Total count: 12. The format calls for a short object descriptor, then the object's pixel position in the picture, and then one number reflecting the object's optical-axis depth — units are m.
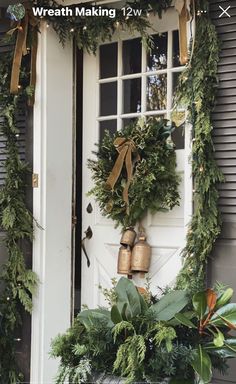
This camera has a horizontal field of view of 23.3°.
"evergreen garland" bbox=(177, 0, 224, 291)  2.94
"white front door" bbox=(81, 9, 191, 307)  3.34
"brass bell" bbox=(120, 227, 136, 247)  3.40
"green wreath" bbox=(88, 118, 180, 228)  3.26
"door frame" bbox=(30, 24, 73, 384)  3.54
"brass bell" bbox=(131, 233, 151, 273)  3.34
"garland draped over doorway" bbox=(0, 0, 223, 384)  2.96
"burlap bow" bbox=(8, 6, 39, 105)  3.50
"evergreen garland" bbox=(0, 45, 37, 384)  3.50
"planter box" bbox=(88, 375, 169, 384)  2.40
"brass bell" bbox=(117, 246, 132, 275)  3.41
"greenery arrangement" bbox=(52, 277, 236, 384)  2.39
